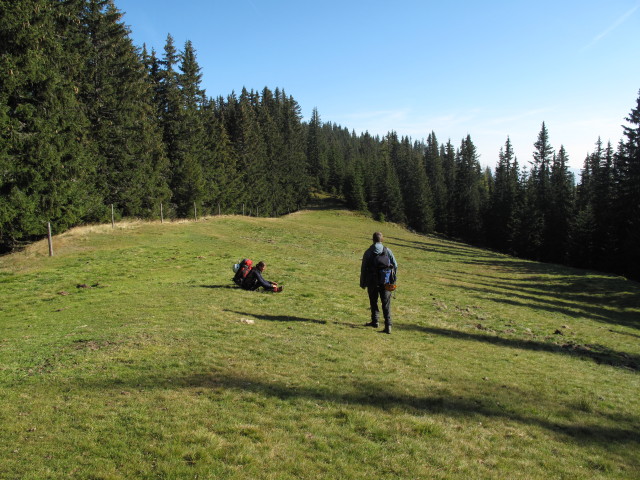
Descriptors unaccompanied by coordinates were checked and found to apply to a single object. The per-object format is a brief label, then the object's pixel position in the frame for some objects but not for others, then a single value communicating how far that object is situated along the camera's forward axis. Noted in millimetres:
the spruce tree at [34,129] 22453
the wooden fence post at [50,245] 21738
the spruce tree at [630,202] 42750
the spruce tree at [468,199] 107438
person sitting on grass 16547
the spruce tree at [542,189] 76375
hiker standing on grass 11352
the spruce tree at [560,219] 68562
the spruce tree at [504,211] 85438
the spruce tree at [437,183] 117875
